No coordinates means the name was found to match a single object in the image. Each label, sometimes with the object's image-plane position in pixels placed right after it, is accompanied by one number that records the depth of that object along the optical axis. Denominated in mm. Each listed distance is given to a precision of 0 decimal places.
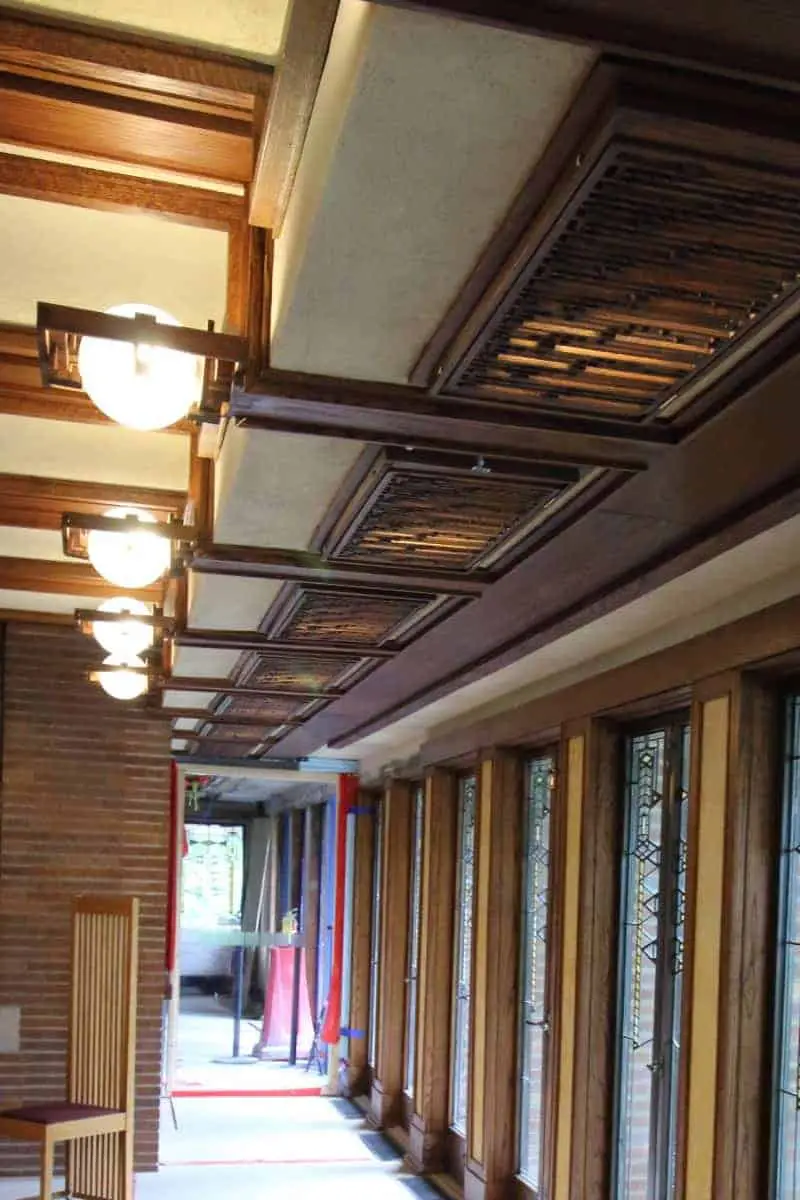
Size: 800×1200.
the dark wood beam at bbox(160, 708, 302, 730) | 6652
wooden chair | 5270
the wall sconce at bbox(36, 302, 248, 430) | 1725
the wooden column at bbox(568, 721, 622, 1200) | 4555
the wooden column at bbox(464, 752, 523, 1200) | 5777
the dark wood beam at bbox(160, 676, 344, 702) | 5445
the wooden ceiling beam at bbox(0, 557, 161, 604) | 5441
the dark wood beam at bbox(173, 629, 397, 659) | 4293
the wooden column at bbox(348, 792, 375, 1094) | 9062
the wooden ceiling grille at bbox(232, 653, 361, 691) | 4770
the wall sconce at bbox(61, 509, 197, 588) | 3039
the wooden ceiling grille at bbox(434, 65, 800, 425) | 1253
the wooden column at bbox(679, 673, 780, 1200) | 3336
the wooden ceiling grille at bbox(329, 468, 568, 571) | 2498
